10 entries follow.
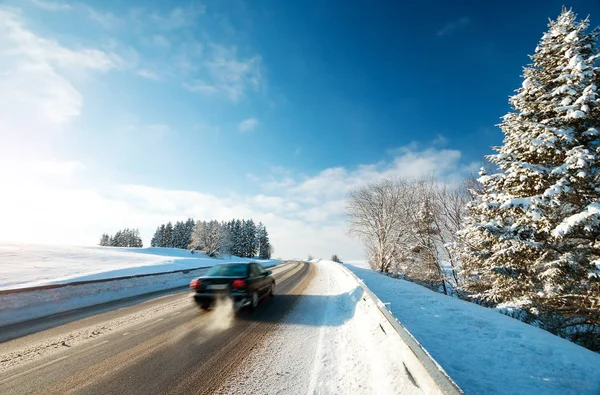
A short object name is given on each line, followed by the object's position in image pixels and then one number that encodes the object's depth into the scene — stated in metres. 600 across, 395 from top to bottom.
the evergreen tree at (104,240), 114.05
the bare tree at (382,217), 29.17
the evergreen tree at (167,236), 91.71
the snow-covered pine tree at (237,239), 81.56
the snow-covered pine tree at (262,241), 92.75
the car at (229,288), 7.43
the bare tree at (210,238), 71.06
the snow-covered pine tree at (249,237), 84.81
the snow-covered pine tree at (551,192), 7.42
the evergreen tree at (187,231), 88.12
